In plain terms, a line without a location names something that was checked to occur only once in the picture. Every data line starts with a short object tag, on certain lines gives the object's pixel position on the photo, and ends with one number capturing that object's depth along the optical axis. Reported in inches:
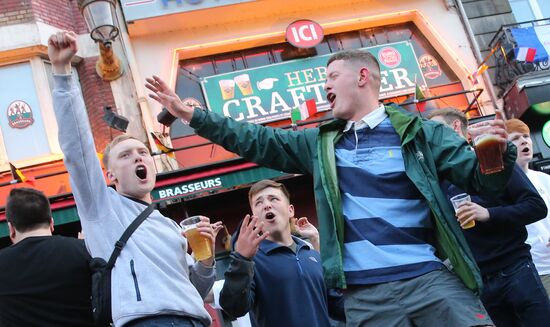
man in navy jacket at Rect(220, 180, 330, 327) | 156.6
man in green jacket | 127.3
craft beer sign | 494.3
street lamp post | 402.3
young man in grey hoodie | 129.8
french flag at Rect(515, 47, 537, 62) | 507.5
